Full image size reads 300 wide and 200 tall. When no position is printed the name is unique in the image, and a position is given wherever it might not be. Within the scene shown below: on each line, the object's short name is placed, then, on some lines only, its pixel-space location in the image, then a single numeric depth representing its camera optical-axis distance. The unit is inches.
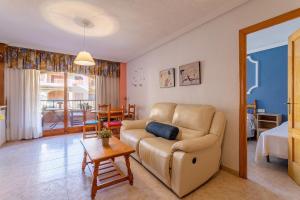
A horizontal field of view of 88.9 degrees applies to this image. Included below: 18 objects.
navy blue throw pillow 93.4
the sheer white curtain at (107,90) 201.6
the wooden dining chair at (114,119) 152.1
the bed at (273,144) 94.3
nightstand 157.2
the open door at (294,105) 78.2
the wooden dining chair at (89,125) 159.6
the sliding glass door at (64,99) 181.0
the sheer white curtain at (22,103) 154.6
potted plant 85.8
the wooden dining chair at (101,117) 157.5
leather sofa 68.1
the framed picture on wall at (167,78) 132.6
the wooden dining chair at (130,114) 182.2
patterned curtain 154.9
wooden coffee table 71.1
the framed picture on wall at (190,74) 109.3
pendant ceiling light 105.4
